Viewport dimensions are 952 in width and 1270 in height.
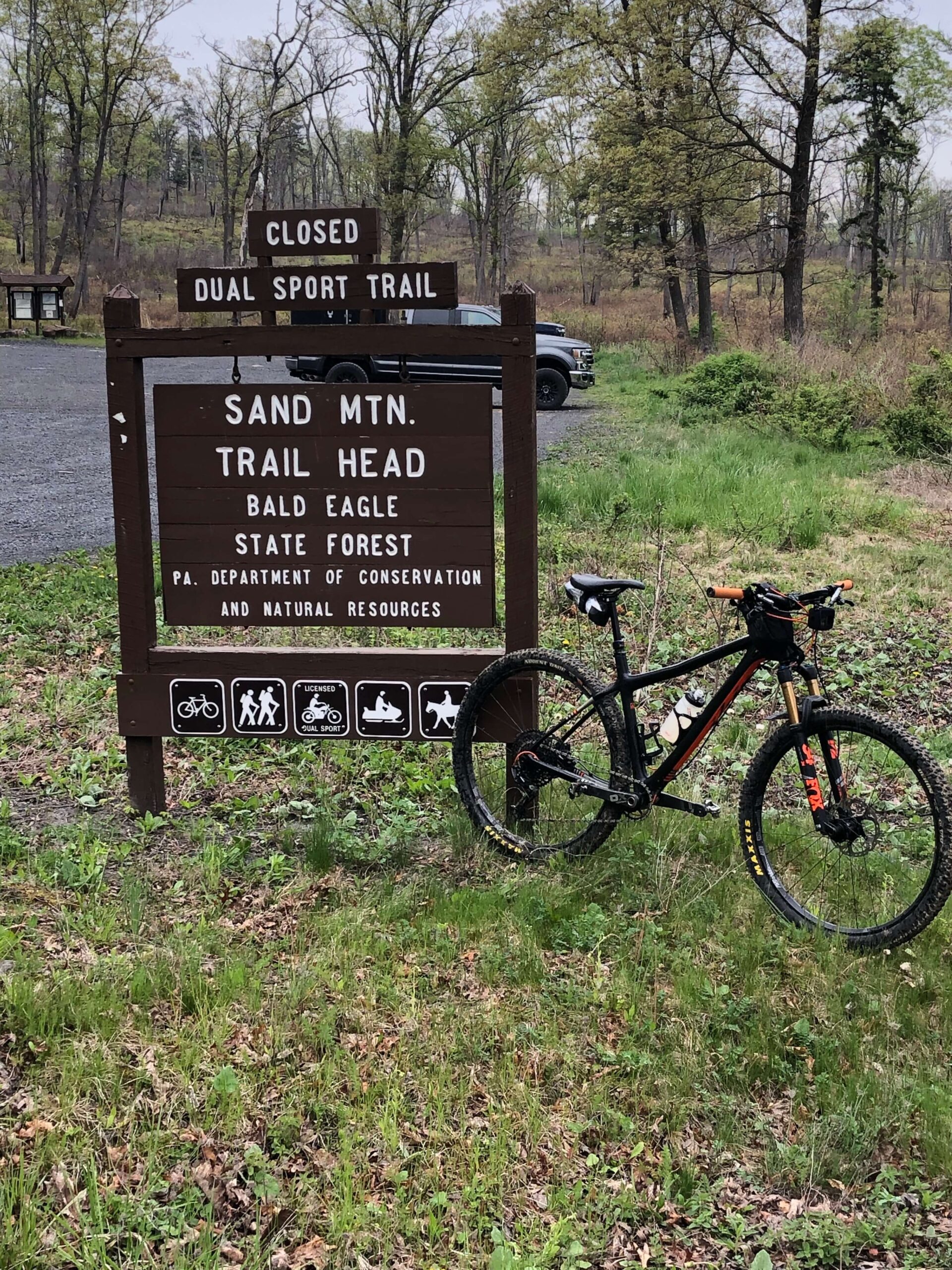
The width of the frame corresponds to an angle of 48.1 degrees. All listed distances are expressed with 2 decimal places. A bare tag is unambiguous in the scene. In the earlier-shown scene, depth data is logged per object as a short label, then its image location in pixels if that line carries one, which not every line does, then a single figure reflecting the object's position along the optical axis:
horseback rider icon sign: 4.24
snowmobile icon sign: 4.27
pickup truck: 16.14
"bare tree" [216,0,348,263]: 30.70
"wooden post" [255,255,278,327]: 4.11
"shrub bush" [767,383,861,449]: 13.62
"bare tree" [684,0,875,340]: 21.92
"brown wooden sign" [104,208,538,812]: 4.06
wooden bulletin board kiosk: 30.72
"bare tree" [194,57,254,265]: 53.38
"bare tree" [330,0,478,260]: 39.34
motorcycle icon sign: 4.31
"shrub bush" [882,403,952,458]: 13.07
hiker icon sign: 4.34
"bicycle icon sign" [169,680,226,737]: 4.35
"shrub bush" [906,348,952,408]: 13.81
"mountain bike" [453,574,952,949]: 3.41
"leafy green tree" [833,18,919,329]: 21.91
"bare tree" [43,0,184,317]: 40.38
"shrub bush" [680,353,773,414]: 16.02
